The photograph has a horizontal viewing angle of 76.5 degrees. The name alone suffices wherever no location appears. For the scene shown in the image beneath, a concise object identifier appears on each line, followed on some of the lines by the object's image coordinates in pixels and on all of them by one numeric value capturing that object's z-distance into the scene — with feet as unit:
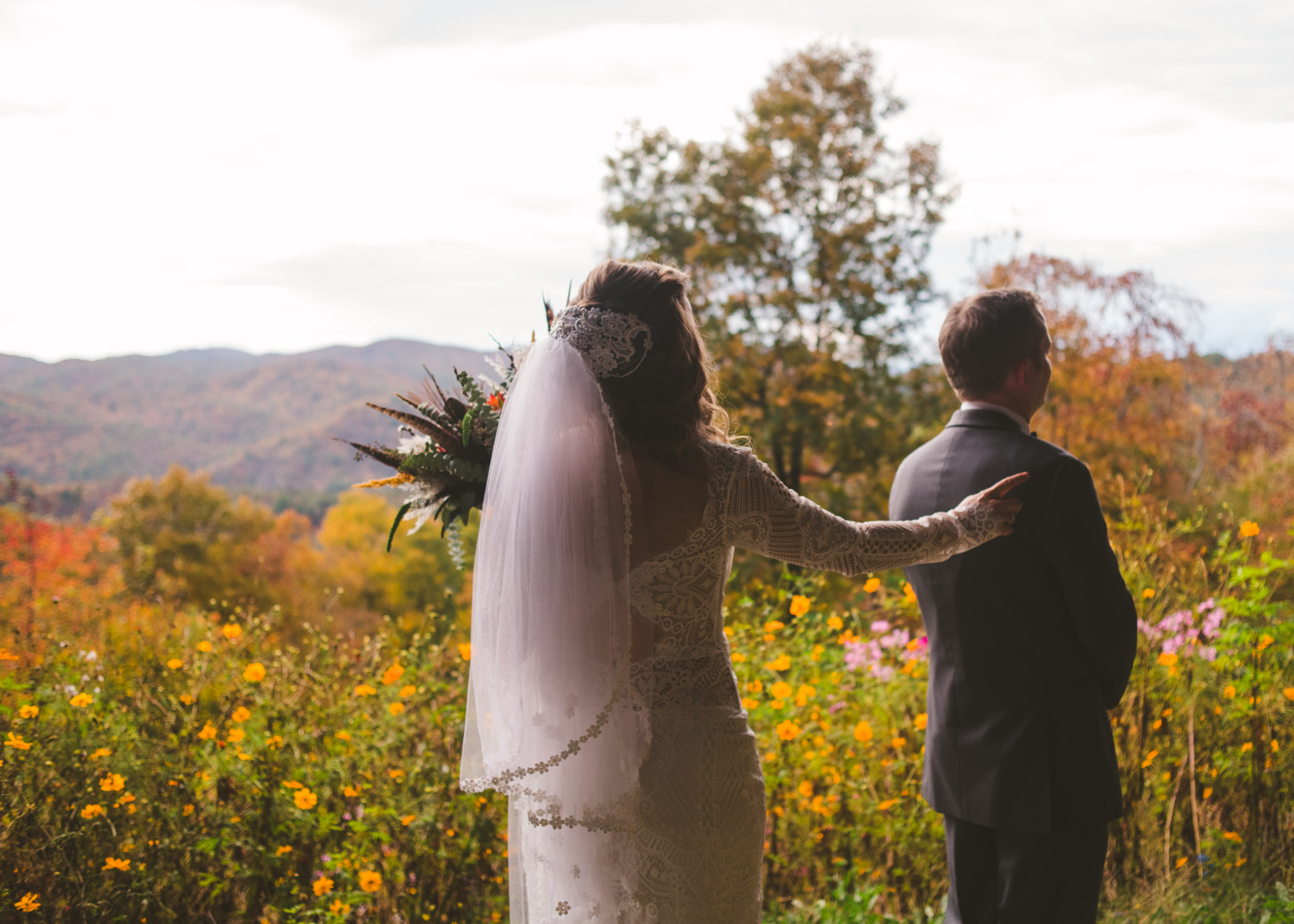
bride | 5.21
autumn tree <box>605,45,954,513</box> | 34.68
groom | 5.83
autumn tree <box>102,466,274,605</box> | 79.30
